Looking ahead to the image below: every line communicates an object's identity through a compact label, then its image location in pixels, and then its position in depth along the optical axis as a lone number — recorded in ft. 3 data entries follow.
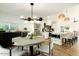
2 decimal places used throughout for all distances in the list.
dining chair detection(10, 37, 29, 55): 3.09
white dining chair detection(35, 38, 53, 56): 3.17
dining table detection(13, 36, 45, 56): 3.10
